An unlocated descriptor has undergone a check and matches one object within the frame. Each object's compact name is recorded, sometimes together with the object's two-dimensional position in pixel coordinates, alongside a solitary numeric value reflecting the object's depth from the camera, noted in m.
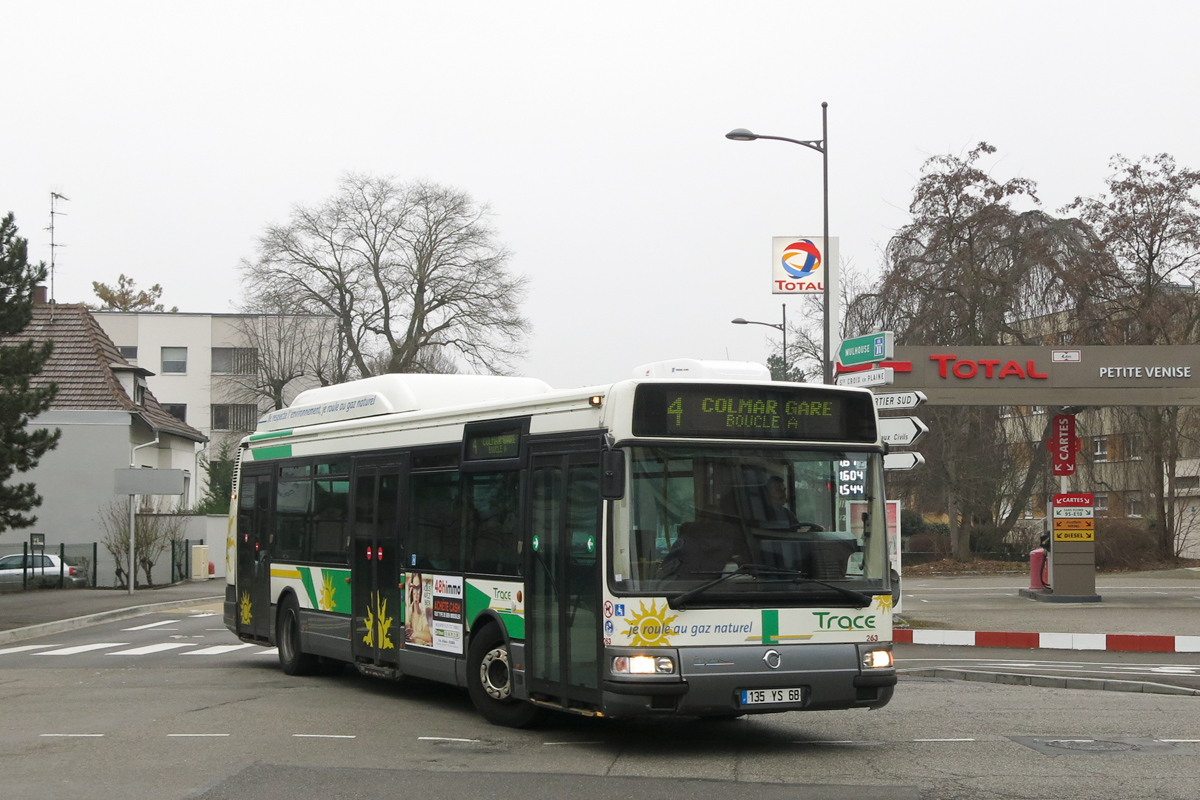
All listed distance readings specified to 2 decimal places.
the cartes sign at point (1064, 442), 27.00
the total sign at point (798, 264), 25.27
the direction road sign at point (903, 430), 19.28
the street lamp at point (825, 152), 24.55
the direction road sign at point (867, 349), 19.91
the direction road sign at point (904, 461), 18.62
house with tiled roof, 43.62
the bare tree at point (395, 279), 56.62
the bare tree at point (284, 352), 62.75
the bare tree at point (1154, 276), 41.25
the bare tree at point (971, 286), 40.69
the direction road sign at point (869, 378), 19.75
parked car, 37.50
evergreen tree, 26.95
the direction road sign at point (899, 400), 19.84
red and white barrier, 18.70
